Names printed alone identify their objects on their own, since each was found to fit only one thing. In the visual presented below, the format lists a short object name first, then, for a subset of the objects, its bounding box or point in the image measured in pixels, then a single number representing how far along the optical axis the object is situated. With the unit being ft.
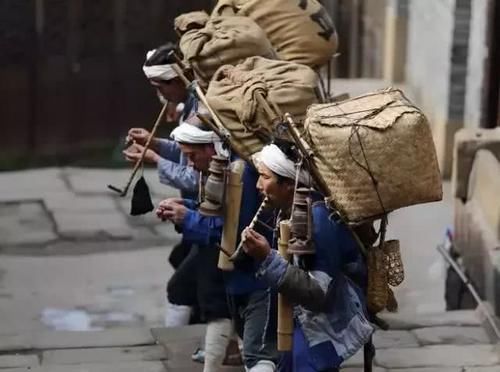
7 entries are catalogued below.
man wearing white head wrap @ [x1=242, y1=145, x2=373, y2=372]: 30.35
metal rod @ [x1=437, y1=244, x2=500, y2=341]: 45.29
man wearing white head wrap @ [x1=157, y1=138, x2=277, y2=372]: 34.63
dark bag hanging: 38.34
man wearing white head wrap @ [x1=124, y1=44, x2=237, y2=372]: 38.60
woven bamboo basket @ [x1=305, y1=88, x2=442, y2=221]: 30.01
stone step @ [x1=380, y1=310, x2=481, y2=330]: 46.24
